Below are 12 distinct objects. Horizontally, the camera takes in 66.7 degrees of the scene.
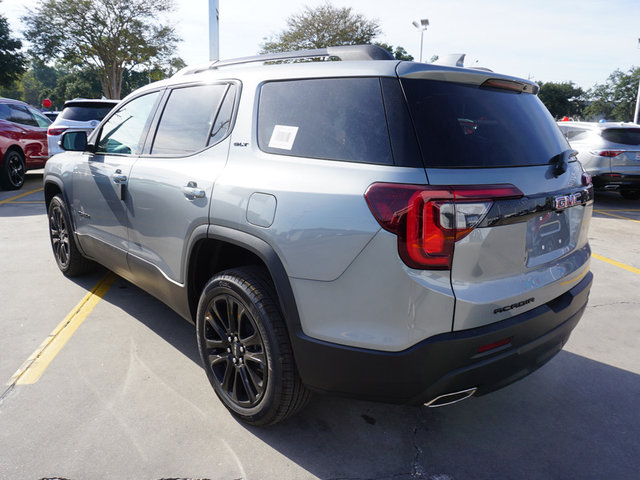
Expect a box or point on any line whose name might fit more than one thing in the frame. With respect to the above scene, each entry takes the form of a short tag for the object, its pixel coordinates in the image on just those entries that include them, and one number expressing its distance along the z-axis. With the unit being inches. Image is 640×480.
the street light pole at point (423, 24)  1370.6
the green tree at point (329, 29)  1330.0
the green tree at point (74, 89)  2802.2
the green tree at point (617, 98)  2448.3
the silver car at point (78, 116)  400.5
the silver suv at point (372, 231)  72.9
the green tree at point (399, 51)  1631.6
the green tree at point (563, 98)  2957.7
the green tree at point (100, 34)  1228.5
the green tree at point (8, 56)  1327.5
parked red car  390.0
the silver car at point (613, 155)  381.1
